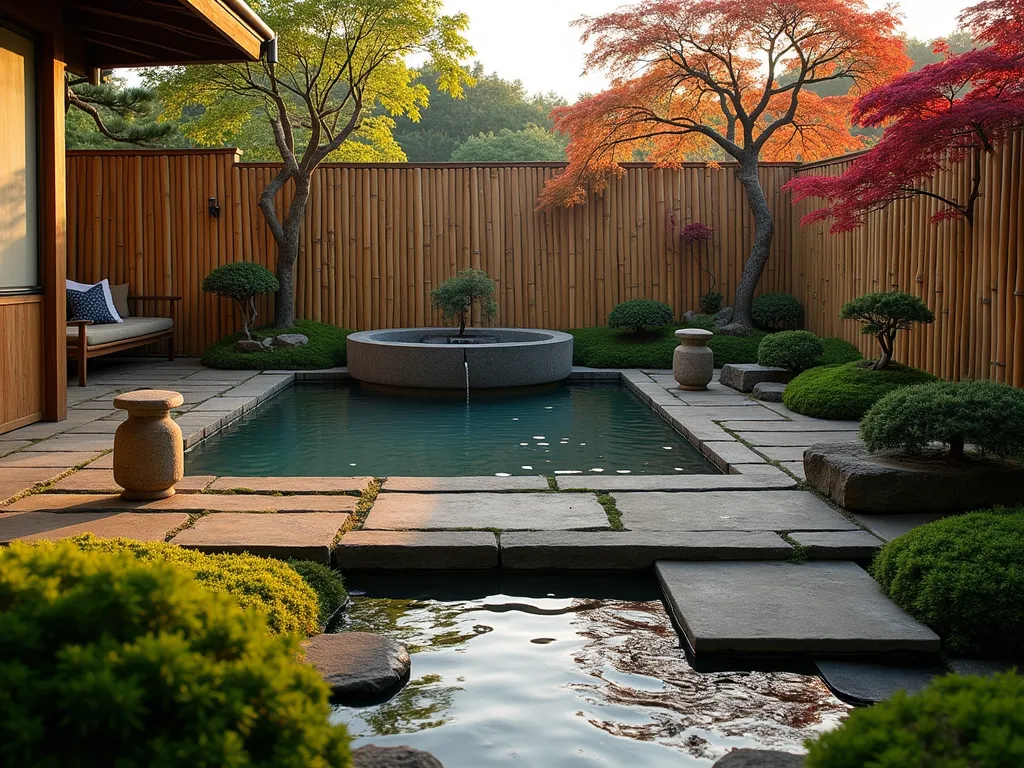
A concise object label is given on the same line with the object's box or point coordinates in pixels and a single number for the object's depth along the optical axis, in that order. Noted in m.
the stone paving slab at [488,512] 4.26
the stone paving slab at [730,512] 4.28
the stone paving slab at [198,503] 4.53
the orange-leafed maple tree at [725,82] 10.30
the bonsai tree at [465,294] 10.12
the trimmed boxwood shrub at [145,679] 1.45
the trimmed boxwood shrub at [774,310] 11.39
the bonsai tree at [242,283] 10.76
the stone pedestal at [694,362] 8.71
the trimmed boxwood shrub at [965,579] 3.10
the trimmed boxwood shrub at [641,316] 10.91
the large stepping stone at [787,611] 3.13
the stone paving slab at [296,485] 4.94
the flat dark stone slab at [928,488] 4.46
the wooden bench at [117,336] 8.89
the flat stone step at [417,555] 3.94
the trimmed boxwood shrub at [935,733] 1.47
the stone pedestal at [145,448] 4.60
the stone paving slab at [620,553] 3.95
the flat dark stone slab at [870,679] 2.88
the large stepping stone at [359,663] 2.85
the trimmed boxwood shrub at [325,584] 3.52
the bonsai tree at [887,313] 7.25
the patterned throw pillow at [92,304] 10.04
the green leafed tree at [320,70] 10.74
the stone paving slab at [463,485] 4.98
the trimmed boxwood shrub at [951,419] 4.36
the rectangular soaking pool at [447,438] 5.90
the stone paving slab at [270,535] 3.88
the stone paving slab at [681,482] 5.02
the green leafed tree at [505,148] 28.86
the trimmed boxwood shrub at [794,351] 8.70
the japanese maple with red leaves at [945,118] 6.13
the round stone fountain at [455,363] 9.16
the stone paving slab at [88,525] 4.02
